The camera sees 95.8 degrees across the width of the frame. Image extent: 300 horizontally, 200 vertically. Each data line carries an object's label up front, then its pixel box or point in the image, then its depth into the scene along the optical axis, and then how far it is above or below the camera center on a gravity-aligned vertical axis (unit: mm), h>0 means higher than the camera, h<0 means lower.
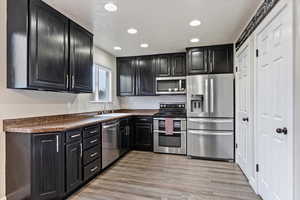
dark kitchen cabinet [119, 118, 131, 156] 3000 -820
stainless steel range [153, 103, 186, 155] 3151 -777
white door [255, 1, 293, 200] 1206 -56
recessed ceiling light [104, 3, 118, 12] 1723 +1207
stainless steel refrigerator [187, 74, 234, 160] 2834 -338
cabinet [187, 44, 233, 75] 2956 +901
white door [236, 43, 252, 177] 2135 -129
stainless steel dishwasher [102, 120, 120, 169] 2432 -821
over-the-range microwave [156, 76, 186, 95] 3414 +392
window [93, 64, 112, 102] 3202 +430
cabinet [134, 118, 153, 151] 3399 -867
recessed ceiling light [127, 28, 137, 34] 2340 +1223
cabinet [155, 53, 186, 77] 3450 +911
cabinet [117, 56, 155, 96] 3642 +662
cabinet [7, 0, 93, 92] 1535 +658
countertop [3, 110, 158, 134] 1513 -321
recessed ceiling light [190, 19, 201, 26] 2083 +1211
